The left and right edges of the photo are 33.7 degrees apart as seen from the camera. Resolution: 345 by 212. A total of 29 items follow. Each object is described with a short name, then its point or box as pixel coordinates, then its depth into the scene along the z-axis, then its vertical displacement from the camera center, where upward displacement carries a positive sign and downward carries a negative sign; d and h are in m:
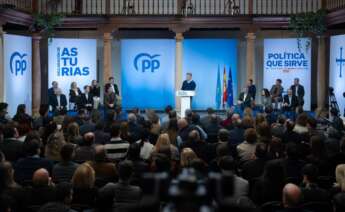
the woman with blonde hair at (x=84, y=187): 5.89 -1.07
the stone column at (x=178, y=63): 20.17 +0.76
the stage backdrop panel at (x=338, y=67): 17.84 +0.59
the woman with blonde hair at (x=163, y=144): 7.62 -0.81
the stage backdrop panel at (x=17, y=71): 17.11 +0.38
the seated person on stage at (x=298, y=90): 18.33 -0.15
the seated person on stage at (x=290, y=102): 17.98 -0.52
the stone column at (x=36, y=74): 19.47 +0.33
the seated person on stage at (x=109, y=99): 17.32 -0.46
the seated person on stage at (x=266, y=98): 18.27 -0.41
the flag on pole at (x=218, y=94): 21.77 -0.35
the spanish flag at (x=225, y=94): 21.48 -0.34
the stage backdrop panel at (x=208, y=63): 21.98 +0.85
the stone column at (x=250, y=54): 20.00 +1.10
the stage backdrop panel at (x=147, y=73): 21.80 +0.44
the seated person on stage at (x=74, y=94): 17.86 -0.32
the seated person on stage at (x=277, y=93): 18.56 -0.27
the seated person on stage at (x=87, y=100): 17.98 -0.51
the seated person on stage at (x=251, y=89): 18.25 -0.12
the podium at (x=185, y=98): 17.31 -0.41
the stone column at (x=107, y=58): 20.14 +0.93
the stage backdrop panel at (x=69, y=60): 19.45 +0.81
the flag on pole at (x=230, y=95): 21.52 -0.38
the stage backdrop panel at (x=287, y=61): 19.95 +0.86
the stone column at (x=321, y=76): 20.11 +0.34
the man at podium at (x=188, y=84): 18.27 +0.02
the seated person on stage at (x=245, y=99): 18.11 -0.45
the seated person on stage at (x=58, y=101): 17.61 -0.54
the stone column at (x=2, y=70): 16.63 +0.39
